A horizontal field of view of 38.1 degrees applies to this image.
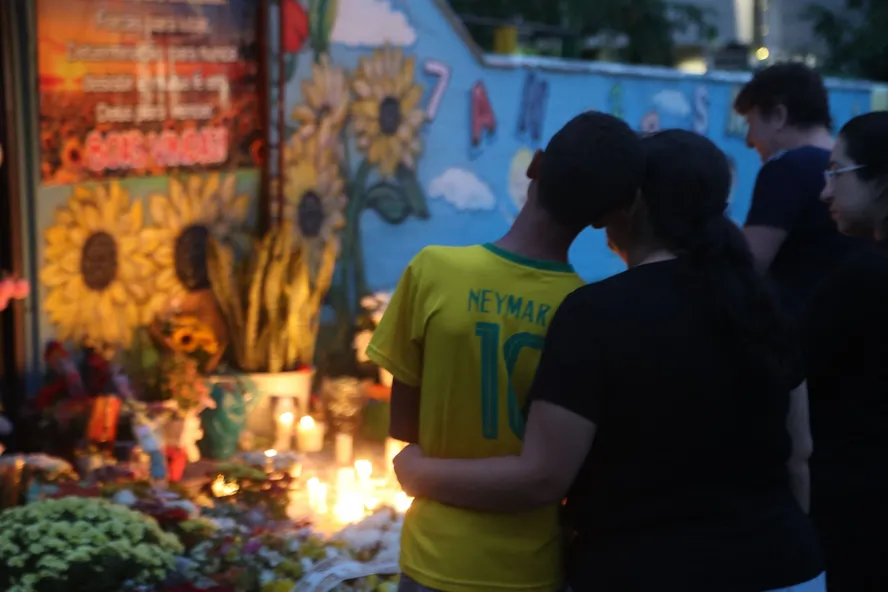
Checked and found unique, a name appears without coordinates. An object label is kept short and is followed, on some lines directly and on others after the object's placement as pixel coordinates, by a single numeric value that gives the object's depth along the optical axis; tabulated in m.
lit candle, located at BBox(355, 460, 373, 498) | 5.66
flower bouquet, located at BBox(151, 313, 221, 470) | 6.09
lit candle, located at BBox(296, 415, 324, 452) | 6.68
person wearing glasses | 2.80
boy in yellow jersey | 2.33
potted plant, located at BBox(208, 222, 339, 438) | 6.60
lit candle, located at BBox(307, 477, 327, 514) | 5.45
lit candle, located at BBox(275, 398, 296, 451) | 6.63
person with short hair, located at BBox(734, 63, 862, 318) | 3.86
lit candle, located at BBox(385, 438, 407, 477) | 6.03
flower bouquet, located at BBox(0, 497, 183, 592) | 3.80
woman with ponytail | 2.13
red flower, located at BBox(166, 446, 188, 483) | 5.78
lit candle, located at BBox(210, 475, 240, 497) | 5.17
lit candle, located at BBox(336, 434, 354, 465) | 6.46
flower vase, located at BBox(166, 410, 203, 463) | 6.07
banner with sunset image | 5.95
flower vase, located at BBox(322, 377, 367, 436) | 6.97
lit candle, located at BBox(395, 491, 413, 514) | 5.22
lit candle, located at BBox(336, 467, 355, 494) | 5.54
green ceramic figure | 6.27
